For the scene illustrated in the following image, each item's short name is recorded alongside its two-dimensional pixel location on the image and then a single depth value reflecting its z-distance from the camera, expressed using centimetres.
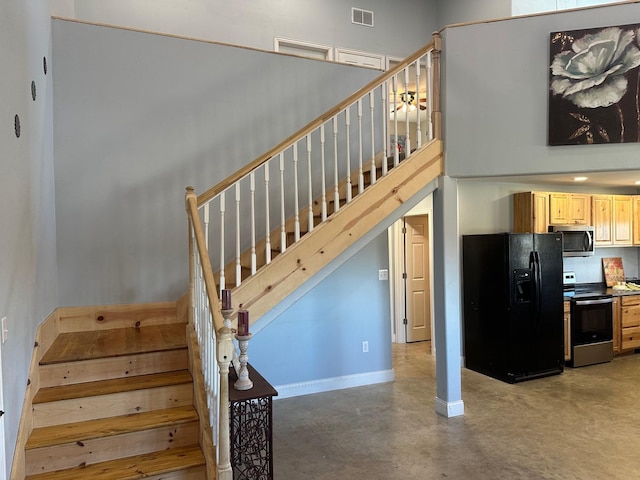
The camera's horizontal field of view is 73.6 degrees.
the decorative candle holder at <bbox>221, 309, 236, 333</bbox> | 233
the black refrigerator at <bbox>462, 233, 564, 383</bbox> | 482
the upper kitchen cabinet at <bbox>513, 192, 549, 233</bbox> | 534
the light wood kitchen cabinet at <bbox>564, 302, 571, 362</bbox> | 529
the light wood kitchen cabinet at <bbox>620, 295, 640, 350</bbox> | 573
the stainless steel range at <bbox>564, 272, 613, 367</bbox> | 532
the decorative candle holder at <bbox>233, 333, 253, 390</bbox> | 239
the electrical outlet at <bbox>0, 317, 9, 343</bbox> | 196
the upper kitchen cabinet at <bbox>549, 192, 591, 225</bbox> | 546
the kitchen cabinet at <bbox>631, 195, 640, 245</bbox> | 608
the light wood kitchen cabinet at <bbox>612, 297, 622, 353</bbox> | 568
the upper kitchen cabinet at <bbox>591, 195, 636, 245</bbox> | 584
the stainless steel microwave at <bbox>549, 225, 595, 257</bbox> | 567
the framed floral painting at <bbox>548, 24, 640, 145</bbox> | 350
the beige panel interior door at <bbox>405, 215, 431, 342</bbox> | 685
